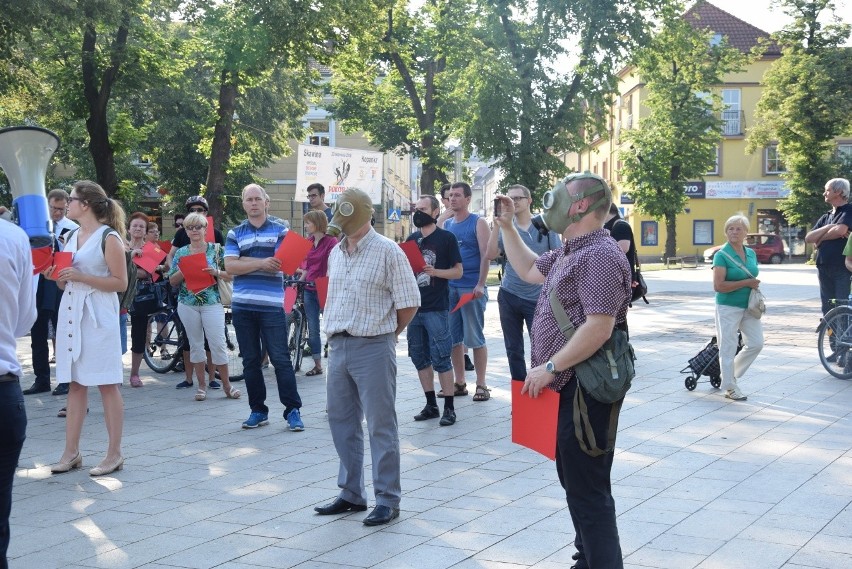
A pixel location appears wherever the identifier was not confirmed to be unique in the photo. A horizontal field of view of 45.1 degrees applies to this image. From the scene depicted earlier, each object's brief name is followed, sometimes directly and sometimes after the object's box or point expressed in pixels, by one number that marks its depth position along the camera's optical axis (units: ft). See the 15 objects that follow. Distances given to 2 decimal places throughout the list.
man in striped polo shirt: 27.89
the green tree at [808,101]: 171.42
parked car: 182.29
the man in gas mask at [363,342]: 19.44
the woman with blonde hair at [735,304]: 32.45
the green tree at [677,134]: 178.70
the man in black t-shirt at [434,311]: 28.96
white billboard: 76.89
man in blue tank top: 32.71
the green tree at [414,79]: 108.06
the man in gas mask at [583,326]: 13.29
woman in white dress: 23.16
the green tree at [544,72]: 94.27
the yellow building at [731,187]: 212.02
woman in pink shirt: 37.17
